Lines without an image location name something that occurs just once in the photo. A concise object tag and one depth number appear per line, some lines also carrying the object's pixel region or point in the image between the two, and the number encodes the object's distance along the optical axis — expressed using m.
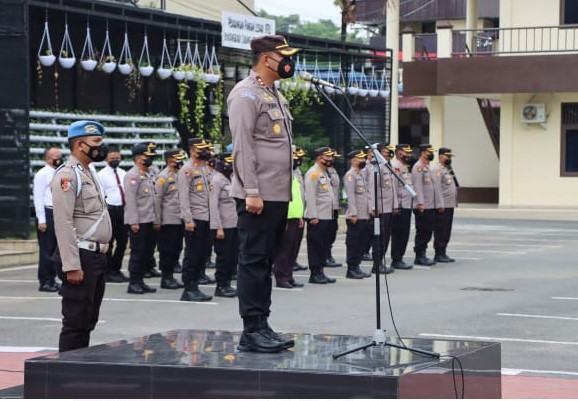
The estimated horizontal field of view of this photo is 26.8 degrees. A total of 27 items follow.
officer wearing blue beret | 8.68
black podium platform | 7.20
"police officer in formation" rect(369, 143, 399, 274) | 18.64
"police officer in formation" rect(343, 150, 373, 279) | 18.06
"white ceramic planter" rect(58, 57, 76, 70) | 20.97
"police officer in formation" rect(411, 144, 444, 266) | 20.20
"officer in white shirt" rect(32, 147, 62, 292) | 15.57
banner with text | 23.00
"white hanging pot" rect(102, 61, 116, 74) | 21.75
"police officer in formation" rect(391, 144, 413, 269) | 19.50
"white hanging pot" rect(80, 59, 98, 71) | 21.30
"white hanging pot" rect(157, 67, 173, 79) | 23.06
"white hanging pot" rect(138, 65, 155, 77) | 22.88
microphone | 8.05
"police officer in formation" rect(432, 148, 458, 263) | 20.61
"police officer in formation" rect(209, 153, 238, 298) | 15.33
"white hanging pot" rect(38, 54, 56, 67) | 20.66
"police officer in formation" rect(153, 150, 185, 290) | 16.06
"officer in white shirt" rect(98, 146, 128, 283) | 16.66
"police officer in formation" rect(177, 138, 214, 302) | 14.91
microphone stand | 7.95
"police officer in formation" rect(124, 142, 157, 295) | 15.80
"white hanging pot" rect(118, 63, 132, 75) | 22.22
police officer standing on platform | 8.03
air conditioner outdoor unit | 34.28
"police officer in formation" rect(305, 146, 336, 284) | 17.31
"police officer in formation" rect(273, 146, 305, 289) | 16.55
